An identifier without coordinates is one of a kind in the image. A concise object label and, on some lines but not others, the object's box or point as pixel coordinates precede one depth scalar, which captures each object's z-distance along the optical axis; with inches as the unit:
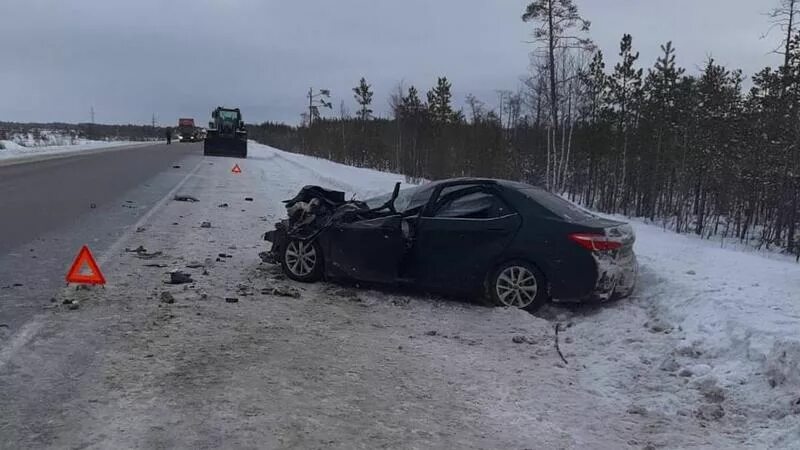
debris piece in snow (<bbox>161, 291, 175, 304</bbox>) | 247.8
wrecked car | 255.9
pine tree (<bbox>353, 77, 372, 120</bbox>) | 2522.1
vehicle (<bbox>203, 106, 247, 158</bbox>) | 1660.9
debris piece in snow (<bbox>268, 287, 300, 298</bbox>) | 271.4
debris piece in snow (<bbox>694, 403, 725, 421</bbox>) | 164.9
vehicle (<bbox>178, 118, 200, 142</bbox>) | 3189.0
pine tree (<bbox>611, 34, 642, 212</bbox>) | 1301.7
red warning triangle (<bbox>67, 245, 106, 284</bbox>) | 259.4
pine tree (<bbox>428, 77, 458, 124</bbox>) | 1857.8
